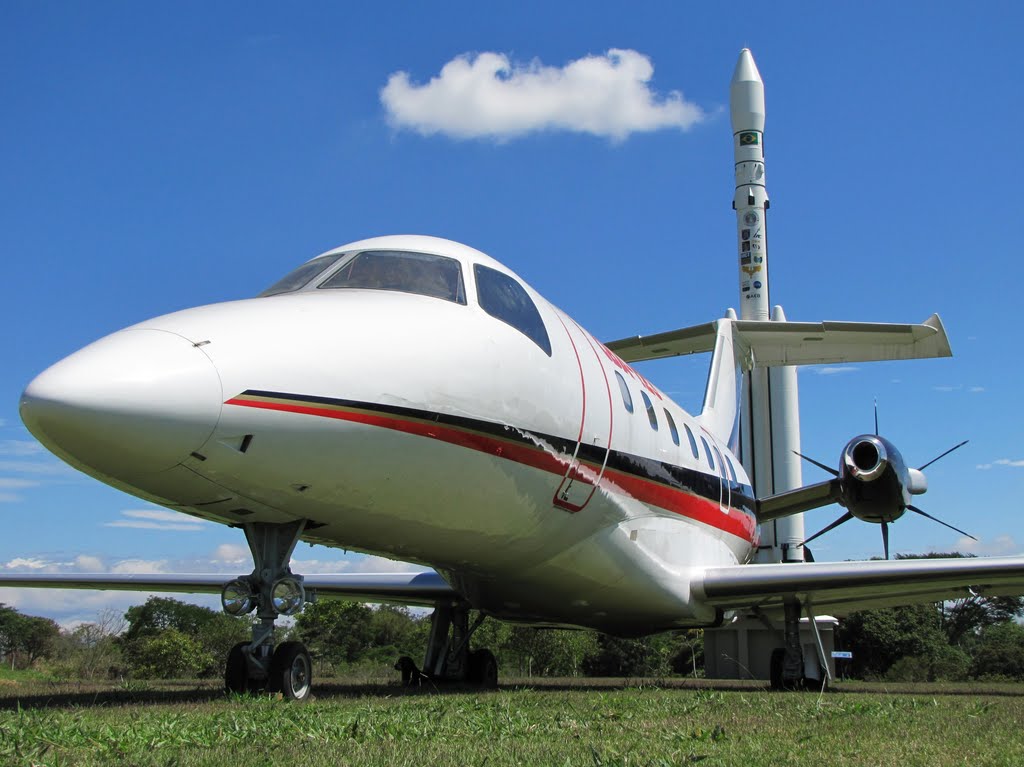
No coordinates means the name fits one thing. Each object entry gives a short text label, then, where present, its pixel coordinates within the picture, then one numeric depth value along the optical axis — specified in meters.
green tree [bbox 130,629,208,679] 29.14
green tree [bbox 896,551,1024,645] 49.75
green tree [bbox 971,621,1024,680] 31.38
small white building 27.91
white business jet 5.32
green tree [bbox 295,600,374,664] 37.53
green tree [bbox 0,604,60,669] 41.94
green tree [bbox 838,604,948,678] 34.94
